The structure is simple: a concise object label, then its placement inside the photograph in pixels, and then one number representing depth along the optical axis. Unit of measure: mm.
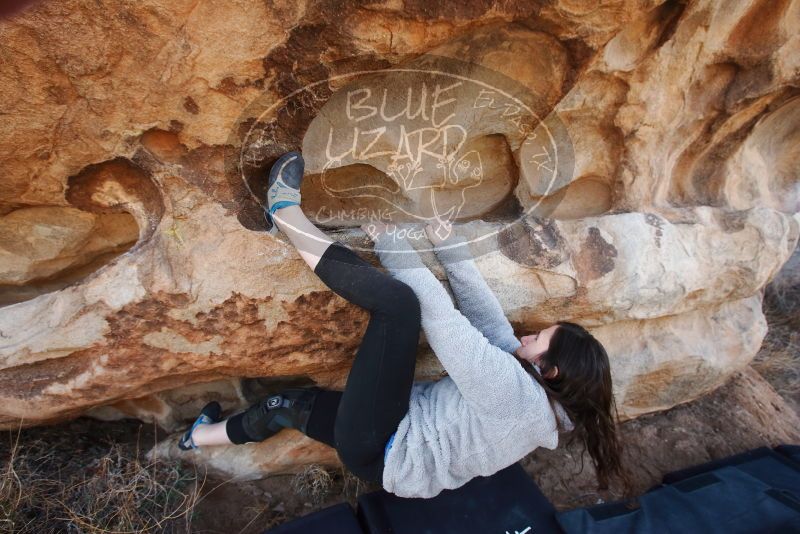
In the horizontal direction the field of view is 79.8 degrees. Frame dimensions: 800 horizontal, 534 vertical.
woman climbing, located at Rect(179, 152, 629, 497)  1201
